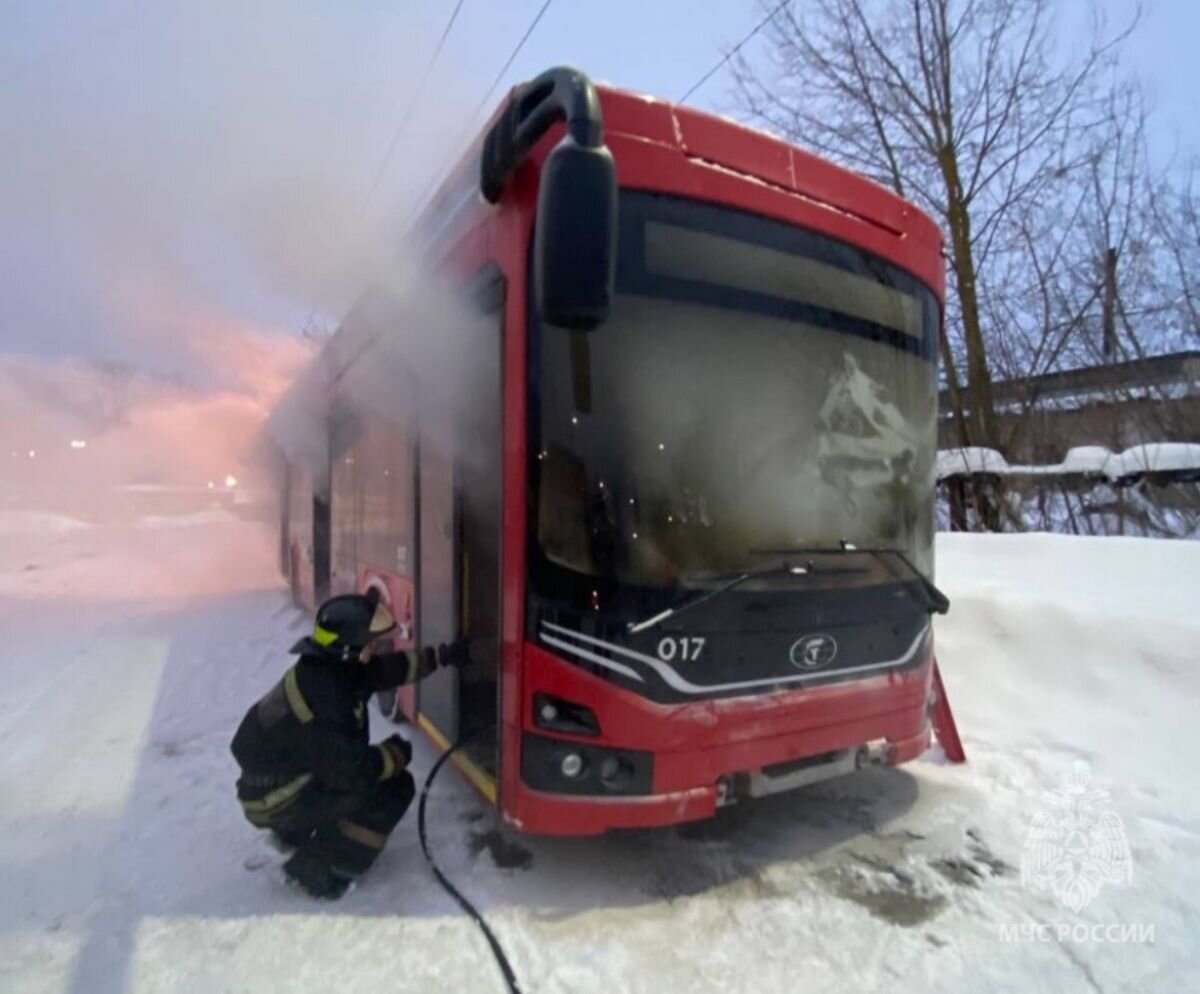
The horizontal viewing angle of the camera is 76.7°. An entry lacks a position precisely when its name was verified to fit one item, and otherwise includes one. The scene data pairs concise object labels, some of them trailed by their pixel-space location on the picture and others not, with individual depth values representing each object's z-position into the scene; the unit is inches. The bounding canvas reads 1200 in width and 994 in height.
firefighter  129.0
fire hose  106.8
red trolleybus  117.2
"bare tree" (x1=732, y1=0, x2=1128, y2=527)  483.8
